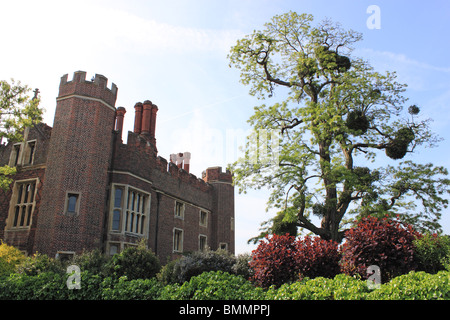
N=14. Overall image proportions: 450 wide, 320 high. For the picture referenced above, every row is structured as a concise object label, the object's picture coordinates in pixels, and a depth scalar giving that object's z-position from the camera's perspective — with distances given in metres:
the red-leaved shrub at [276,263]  8.70
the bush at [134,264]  12.43
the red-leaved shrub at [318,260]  8.67
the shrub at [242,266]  11.44
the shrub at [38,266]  12.01
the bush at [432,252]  7.59
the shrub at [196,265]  11.89
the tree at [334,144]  15.61
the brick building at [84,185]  14.99
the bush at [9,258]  13.18
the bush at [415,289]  4.98
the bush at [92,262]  12.24
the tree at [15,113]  16.16
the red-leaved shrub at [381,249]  7.78
